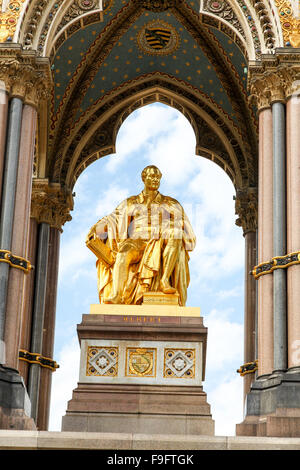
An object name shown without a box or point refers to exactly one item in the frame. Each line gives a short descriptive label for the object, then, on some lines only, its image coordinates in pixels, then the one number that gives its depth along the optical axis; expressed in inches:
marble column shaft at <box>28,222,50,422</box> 788.6
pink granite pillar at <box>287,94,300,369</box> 628.4
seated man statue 717.3
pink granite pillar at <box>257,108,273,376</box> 644.7
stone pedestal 645.3
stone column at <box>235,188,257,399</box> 823.7
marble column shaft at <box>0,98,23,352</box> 641.0
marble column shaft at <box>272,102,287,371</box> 634.2
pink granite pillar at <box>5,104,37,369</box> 639.8
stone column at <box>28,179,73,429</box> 797.9
